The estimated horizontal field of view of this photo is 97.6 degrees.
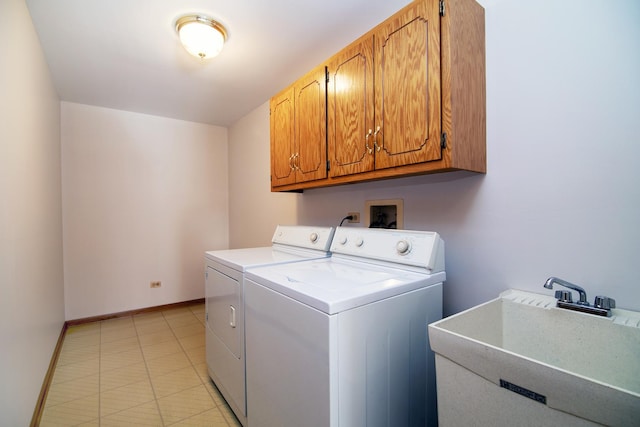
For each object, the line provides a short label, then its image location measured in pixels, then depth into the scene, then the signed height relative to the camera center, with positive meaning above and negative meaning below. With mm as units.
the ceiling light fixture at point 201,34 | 1716 +1139
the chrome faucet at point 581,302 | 922 -321
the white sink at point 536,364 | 607 -433
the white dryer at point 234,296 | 1520 -494
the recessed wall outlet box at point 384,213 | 1717 -11
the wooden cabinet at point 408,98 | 1135 +533
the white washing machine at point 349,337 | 936 -476
